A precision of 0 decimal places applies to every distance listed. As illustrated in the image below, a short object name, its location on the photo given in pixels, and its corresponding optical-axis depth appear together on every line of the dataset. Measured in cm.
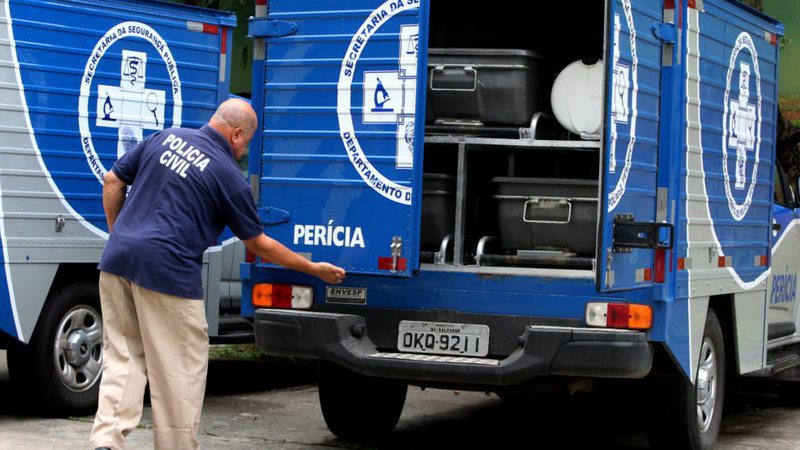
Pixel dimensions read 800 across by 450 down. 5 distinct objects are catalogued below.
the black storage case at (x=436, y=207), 1582
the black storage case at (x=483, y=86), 1574
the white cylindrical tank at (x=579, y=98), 1528
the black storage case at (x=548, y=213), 1526
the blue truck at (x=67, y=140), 1720
